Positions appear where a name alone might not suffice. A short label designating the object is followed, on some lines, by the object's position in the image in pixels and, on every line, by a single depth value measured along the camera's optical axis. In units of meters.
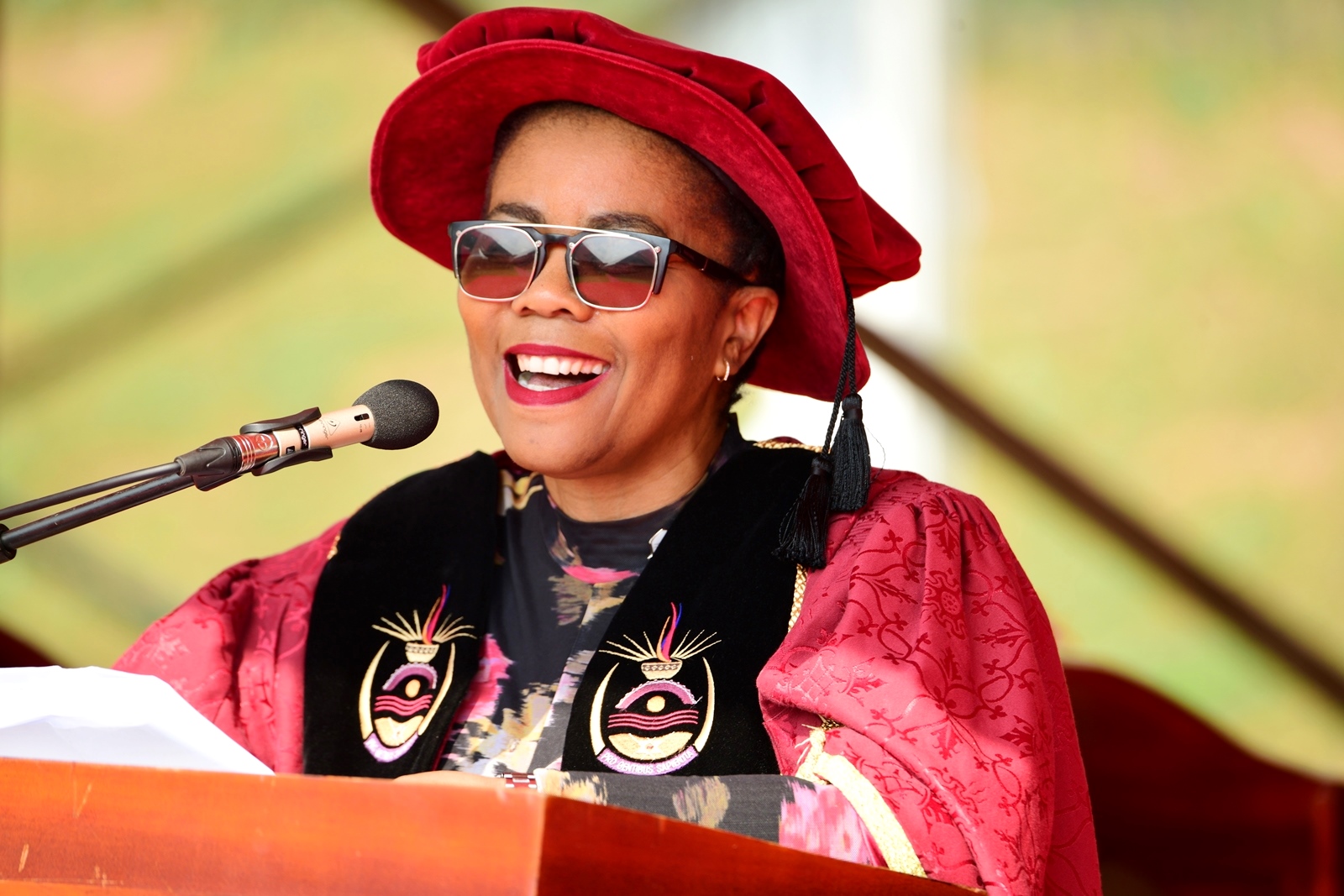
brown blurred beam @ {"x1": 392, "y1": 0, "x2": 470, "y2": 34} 5.63
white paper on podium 4.64
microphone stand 4.61
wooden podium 4.52
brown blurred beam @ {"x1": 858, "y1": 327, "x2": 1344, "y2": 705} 5.54
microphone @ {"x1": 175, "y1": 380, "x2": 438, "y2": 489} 4.63
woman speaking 4.83
